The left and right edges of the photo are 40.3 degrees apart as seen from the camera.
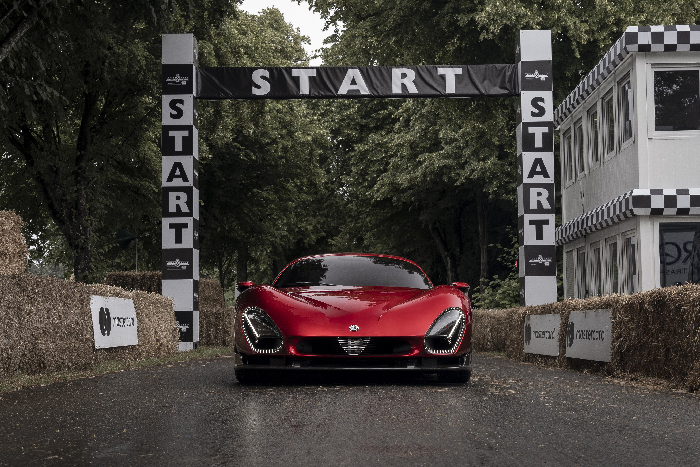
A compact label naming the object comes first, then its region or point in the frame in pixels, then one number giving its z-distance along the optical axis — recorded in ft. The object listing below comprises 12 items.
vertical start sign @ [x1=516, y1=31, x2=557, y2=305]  63.67
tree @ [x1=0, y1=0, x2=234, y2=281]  54.95
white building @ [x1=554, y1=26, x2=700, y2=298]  57.47
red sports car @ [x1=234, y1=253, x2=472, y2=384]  28.60
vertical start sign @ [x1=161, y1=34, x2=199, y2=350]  64.44
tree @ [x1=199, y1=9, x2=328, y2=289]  112.37
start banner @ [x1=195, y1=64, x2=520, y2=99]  65.67
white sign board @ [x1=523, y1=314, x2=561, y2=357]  44.57
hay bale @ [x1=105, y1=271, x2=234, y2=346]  86.43
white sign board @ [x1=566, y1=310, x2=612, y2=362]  36.96
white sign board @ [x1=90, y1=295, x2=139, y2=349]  41.93
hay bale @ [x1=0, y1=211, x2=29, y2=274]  52.42
